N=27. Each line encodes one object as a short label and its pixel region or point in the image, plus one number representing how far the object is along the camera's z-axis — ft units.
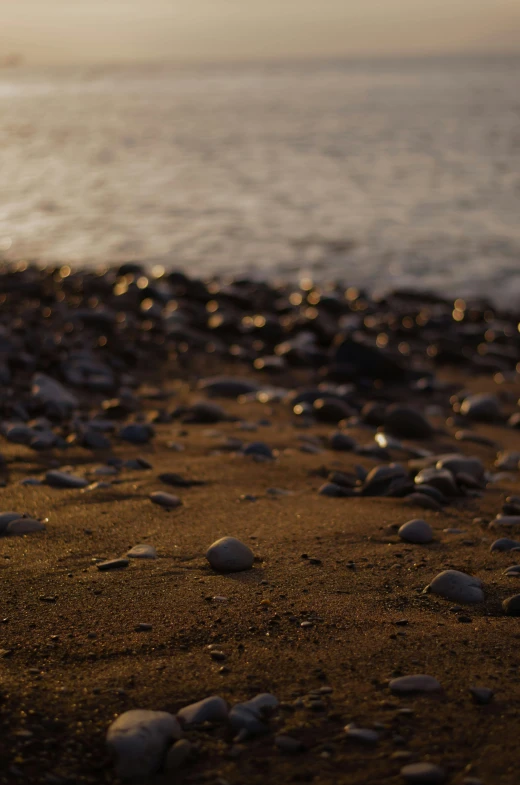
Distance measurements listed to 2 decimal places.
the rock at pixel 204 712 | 5.32
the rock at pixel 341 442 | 12.73
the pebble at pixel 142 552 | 7.97
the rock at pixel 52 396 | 13.43
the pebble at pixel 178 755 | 4.95
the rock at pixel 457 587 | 7.27
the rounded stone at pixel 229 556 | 7.70
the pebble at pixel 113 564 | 7.67
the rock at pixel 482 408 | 15.31
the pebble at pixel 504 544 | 8.59
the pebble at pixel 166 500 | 9.66
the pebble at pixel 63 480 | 10.16
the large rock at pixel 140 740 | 4.91
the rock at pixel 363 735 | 5.15
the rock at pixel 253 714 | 5.26
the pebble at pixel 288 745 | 5.10
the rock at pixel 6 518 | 8.58
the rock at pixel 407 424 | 13.84
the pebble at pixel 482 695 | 5.54
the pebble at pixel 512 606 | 6.99
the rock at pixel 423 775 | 4.80
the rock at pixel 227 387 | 15.78
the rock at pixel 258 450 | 11.89
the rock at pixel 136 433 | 12.39
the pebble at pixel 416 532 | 8.71
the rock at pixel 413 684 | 5.66
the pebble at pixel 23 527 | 8.53
